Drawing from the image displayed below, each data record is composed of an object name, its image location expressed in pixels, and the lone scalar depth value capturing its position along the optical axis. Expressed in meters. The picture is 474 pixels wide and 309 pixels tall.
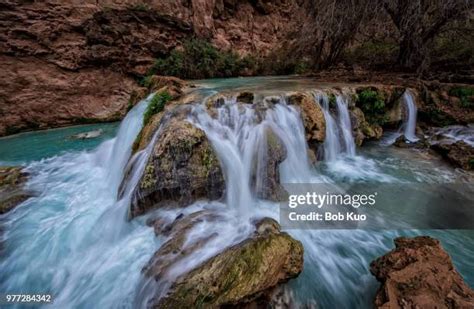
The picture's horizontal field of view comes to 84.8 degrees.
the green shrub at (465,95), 6.73
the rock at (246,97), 5.29
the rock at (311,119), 5.32
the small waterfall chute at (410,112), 6.89
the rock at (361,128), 6.27
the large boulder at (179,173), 3.67
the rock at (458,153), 4.95
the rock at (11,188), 4.21
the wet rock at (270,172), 4.13
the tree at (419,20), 6.95
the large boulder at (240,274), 2.15
